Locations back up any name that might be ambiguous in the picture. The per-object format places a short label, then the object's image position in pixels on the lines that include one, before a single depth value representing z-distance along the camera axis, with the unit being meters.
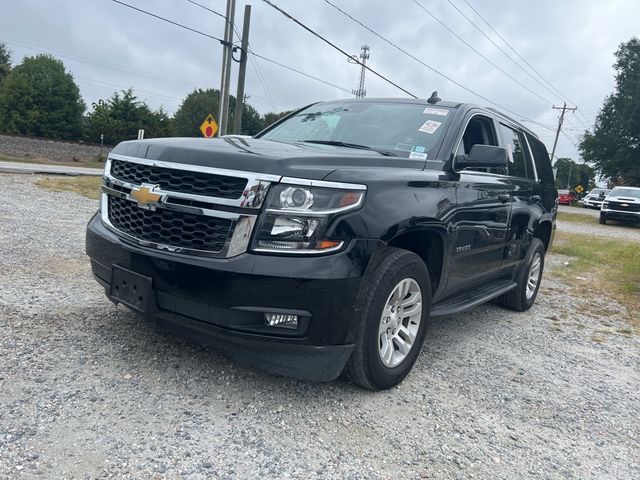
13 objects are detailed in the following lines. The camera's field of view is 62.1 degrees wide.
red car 48.28
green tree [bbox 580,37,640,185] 42.22
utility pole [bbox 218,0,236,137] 16.28
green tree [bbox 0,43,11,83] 64.53
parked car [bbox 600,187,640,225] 22.94
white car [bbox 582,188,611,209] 41.47
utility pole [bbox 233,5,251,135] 17.16
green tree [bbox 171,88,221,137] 66.01
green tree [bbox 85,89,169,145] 55.97
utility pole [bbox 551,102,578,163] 59.81
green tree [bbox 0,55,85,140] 53.53
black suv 2.61
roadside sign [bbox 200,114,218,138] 16.34
